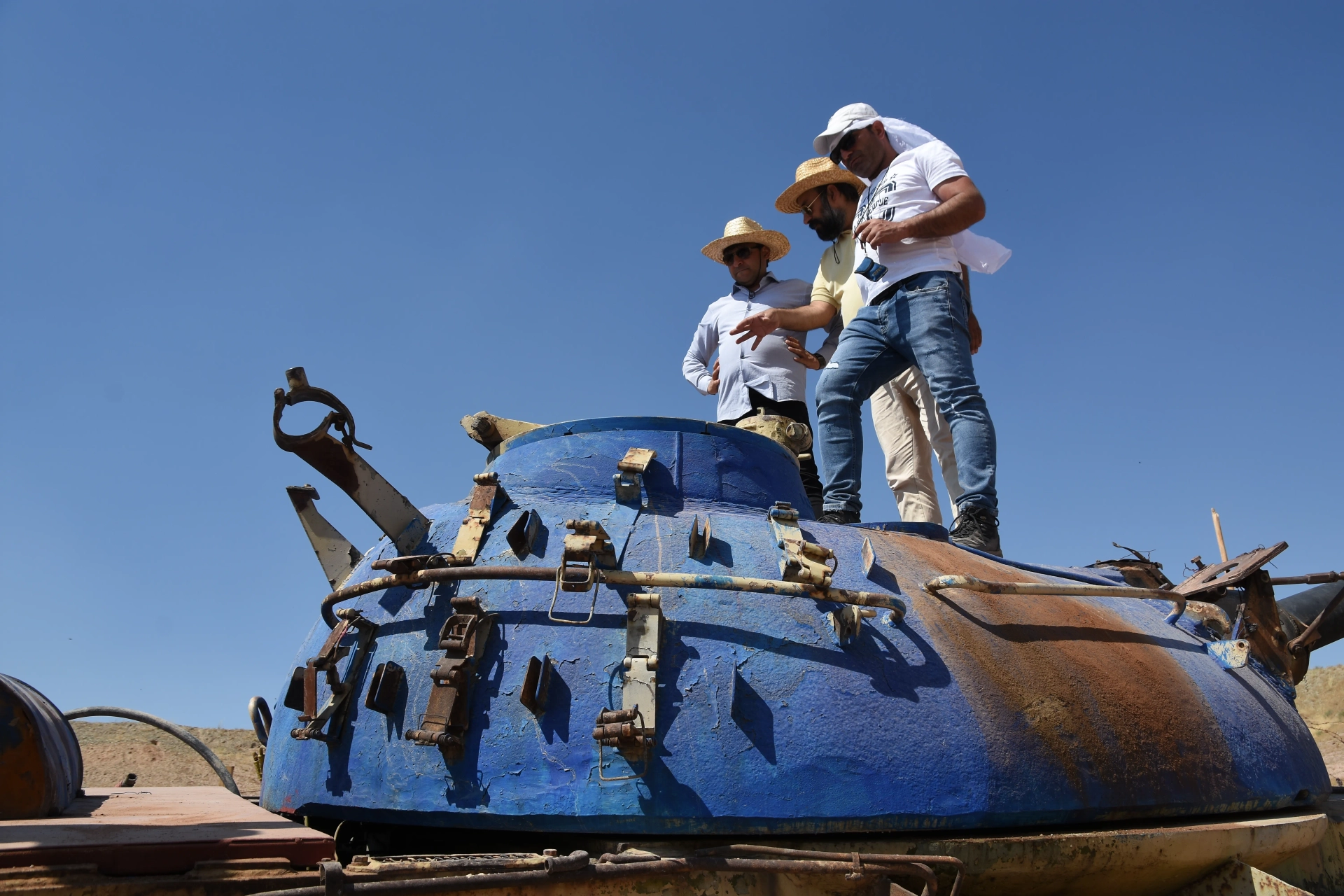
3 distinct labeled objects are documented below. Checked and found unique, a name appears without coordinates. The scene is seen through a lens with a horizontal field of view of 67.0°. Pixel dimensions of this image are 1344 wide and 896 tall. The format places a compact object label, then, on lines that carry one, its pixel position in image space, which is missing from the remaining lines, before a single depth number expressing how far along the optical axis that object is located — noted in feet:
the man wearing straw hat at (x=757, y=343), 20.18
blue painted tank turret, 9.09
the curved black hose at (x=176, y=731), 16.74
